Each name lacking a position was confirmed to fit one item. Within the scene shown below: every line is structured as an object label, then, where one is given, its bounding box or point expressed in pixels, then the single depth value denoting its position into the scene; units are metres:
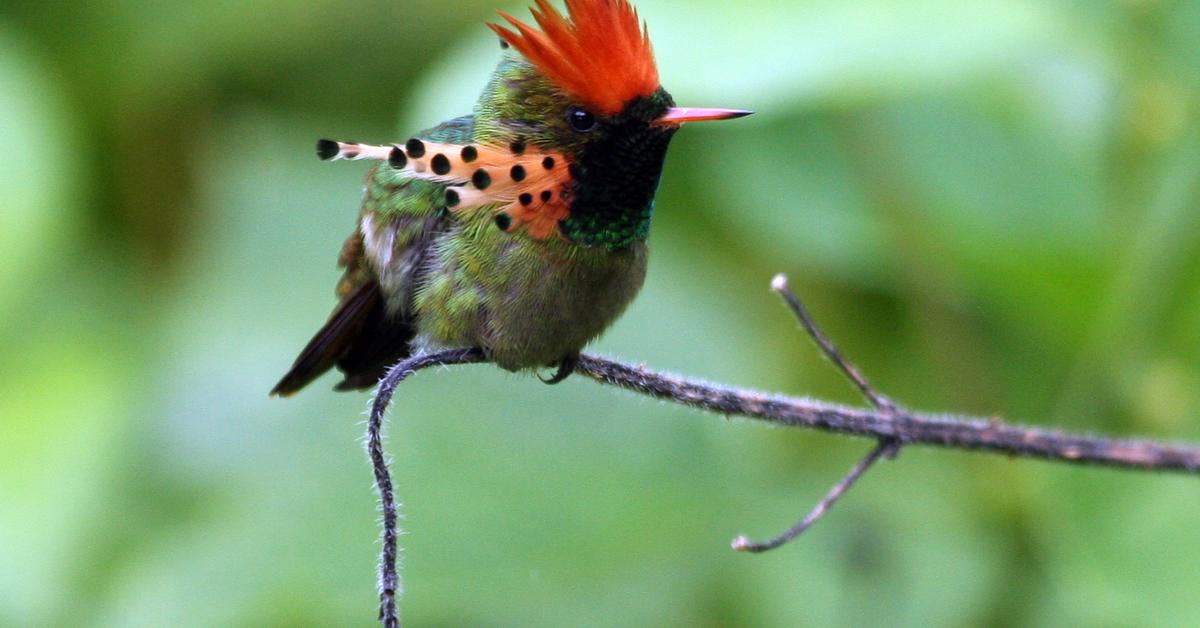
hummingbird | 1.52
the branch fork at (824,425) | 1.50
